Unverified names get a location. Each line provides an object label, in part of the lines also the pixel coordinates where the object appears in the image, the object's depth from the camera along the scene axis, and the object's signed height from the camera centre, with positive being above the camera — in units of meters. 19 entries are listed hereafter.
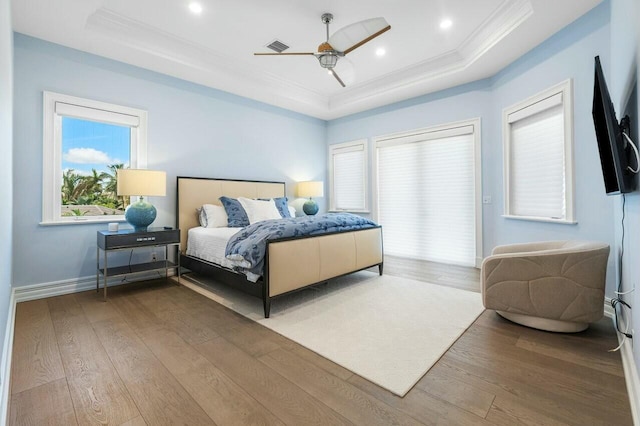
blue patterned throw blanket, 2.56 -0.18
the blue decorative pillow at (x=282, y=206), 4.73 +0.14
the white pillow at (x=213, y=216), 4.05 -0.02
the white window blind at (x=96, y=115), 3.23 +1.21
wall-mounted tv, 1.60 +0.42
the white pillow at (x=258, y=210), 4.21 +0.07
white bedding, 2.85 -0.37
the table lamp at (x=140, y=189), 3.27 +0.30
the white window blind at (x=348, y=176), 5.85 +0.81
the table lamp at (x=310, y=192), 5.55 +0.43
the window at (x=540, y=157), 2.94 +0.66
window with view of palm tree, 3.40 +0.62
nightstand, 3.08 -0.31
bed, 2.63 -0.43
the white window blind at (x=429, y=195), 4.53 +0.31
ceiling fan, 2.56 +1.67
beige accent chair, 2.10 -0.56
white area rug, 1.87 -0.92
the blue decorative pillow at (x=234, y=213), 4.09 +0.03
